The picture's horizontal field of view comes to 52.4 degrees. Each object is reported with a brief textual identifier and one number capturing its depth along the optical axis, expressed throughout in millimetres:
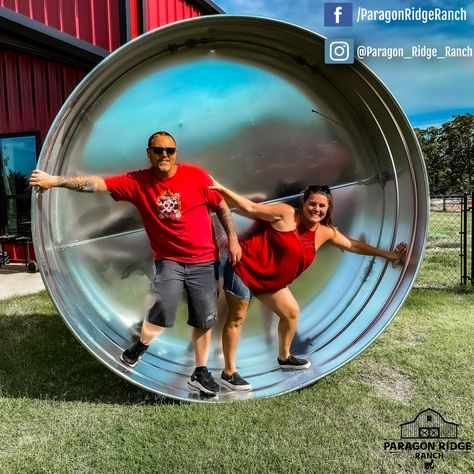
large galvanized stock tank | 3035
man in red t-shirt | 2895
